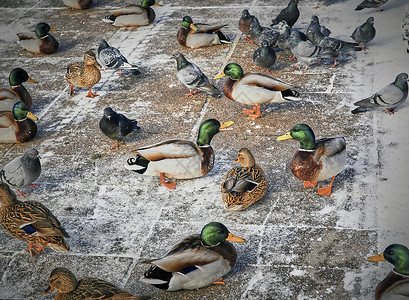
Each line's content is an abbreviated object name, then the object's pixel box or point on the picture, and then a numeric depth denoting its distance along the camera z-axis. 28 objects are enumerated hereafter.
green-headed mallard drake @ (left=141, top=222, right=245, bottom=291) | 4.39
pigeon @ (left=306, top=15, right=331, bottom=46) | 8.52
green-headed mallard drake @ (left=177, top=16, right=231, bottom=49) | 9.12
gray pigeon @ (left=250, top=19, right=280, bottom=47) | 8.68
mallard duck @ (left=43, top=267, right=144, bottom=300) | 4.16
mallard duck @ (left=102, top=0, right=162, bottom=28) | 10.12
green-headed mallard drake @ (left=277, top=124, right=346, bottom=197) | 5.54
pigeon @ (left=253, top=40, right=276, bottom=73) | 8.02
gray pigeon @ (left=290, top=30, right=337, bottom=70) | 8.06
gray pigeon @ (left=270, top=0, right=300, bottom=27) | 9.34
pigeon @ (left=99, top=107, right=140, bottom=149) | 6.57
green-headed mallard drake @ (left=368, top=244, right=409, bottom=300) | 4.11
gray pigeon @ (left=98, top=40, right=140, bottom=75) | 8.20
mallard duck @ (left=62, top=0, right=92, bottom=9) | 11.16
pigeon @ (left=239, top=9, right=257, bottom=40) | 9.13
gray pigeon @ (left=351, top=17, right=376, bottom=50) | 8.42
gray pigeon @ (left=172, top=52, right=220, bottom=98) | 7.58
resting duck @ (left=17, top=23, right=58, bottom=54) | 9.28
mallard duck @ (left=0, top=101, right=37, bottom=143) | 6.83
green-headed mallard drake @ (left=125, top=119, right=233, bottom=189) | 5.83
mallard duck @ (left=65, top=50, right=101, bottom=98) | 7.86
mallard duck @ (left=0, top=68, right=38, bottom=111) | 7.31
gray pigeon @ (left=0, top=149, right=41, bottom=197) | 5.86
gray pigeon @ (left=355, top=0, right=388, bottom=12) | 9.75
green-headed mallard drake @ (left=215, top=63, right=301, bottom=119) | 6.91
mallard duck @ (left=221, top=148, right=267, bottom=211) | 5.34
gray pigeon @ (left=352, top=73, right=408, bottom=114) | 6.84
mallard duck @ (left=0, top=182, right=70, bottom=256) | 4.91
